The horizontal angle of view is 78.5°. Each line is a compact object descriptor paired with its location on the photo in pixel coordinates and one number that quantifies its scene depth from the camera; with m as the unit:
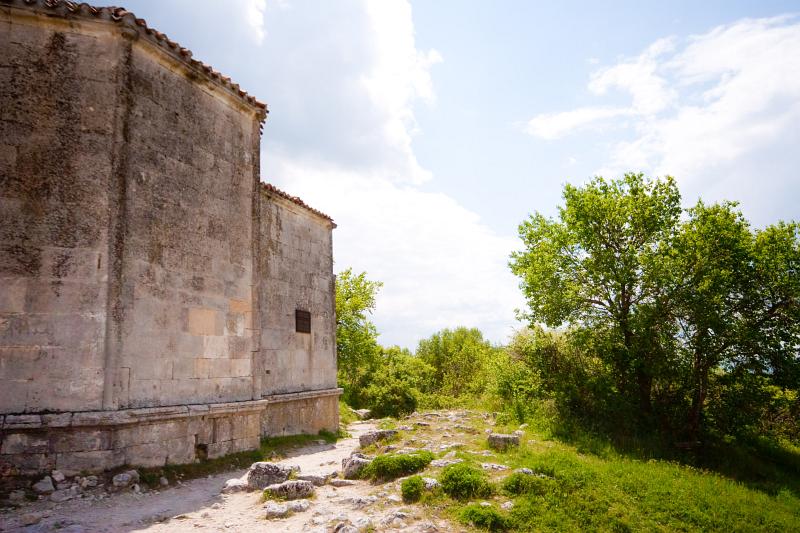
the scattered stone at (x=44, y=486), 6.71
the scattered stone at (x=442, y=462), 8.41
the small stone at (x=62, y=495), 6.63
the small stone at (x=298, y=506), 6.72
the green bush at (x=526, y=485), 7.38
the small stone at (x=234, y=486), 7.76
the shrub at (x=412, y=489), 7.16
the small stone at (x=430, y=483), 7.28
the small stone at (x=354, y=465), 8.48
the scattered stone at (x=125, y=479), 7.23
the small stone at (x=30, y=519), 5.88
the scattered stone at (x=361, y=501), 6.93
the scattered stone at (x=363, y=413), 20.69
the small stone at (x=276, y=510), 6.50
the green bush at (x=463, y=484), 7.19
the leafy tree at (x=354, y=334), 23.70
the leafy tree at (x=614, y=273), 14.12
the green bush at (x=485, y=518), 6.34
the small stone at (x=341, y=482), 8.05
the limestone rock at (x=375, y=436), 10.91
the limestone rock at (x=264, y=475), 7.82
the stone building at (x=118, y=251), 7.32
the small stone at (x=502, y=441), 10.28
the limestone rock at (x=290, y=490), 7.27
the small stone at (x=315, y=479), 8.04
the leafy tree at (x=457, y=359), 25.56
